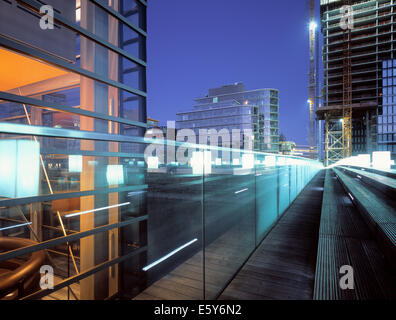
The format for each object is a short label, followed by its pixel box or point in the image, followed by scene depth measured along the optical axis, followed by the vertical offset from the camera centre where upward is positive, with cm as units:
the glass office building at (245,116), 6084 +1342
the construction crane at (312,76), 5431 +2190
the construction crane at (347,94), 4141 +1362
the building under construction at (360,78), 4012 +1713
